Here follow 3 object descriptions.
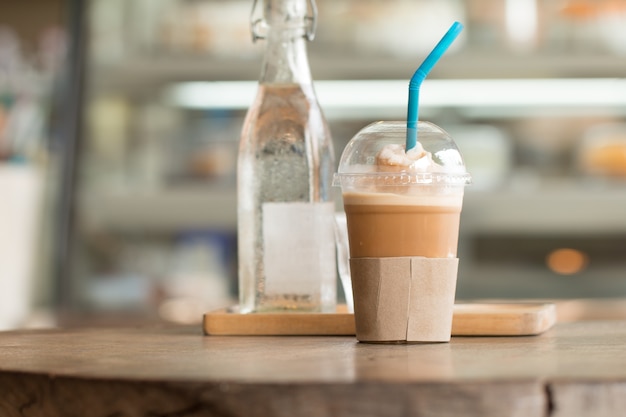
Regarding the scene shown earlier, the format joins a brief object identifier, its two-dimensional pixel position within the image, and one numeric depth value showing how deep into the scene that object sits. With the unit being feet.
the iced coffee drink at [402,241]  3.73
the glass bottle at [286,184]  4.23
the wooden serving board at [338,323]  3.95
